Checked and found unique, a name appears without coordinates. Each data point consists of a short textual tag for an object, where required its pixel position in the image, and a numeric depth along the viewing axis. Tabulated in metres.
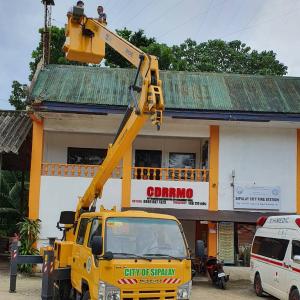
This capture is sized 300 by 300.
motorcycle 14.03
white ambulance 11.11
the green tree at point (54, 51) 27.97
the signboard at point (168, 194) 16.34
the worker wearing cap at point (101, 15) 11.97
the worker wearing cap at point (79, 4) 11.59
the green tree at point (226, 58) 35.72
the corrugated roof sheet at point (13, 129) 15.91
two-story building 16.08
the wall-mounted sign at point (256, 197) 16.33
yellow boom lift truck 7.80
